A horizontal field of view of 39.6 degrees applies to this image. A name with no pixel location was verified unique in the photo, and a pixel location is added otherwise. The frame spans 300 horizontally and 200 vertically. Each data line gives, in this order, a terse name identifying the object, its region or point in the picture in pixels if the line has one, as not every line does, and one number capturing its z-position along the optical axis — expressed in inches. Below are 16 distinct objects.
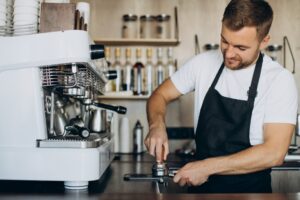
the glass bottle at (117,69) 133.1
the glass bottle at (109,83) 131.9
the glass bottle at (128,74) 133.0
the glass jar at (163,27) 135.2
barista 56.5
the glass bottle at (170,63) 133.4
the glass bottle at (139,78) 131.9
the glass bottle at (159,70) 133.2
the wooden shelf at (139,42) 128.4
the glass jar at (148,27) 136.5
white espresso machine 50.9
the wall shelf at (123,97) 127.3
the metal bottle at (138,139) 127.8
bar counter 48.1
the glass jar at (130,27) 136.1
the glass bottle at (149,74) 133.0
